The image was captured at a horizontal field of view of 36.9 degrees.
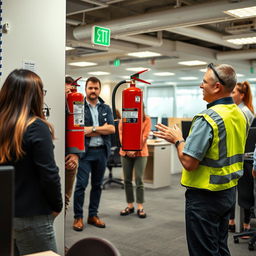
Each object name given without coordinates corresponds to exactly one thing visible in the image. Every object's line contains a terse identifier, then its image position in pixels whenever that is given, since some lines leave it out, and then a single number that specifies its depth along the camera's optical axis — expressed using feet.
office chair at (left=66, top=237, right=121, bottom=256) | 4.35
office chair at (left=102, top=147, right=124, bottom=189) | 20.81
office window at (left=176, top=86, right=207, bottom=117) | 50.21
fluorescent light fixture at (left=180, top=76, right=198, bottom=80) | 42.91
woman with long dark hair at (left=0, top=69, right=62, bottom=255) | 5.40
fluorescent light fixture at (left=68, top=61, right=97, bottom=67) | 30.96
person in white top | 12.47
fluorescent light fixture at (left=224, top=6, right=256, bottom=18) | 14.20
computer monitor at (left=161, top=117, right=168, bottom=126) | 26.50
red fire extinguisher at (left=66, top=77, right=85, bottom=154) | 8.91
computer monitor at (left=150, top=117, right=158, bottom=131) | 24.85
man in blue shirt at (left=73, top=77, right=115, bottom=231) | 12.73
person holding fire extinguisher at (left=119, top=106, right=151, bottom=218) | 14.88
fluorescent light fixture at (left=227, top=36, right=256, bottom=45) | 20.27
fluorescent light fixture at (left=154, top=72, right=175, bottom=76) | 38.52
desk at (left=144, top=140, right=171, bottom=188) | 20.45
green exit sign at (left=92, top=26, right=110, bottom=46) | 15.61
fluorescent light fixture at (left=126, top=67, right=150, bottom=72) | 34.08
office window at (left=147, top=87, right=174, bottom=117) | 52.37
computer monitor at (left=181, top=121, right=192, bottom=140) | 20.93
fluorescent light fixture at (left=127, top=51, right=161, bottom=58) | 25.18
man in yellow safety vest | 6.52
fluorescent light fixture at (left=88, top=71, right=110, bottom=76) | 37.99
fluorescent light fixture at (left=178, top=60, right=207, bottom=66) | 29.19
